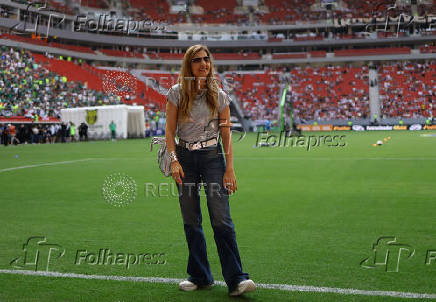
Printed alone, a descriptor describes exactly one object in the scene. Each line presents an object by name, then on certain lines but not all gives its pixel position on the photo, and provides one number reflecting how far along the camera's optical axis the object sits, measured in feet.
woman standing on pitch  14.43
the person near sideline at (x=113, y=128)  125.29
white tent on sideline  126.52
